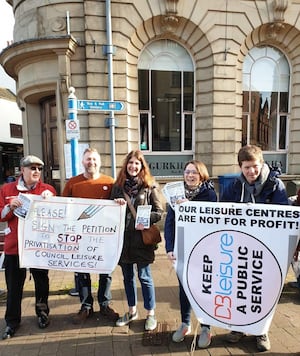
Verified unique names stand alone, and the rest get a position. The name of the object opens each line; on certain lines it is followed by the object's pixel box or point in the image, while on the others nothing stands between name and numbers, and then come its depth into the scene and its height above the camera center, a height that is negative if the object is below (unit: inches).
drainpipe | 225.0 +64.4
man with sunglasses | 109.8 -33.3
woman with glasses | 101.8 -16.5
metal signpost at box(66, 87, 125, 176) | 154.7 +13.4
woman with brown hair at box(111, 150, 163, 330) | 110.2 -19.2
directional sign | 166.7 +29.9
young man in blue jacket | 96.3 -10.7
